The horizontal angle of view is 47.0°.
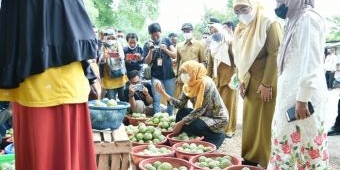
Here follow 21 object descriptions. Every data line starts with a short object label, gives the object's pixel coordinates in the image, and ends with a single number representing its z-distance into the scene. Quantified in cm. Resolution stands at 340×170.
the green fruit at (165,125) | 463
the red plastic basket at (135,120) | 520
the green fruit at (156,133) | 416
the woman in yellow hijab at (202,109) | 411
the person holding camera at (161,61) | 615
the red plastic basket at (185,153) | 362
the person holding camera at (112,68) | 618
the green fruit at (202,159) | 342
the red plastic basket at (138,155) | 352
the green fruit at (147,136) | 411
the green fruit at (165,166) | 326
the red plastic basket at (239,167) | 318
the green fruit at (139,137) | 412
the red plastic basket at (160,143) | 398
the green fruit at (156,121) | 480
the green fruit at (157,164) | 330
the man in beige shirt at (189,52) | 620
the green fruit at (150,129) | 424
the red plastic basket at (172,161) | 336
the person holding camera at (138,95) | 556
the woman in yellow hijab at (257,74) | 338
